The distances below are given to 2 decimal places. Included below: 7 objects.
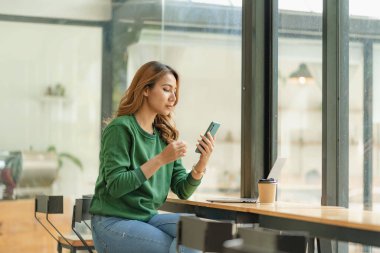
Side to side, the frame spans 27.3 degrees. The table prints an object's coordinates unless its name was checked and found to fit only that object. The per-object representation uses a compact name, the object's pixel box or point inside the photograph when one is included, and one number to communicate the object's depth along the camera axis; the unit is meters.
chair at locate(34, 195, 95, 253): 4.53
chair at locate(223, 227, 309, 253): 2.53
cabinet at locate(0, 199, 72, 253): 6.49
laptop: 4.25
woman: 3.63
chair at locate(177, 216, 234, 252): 2.88
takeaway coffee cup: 4.13
